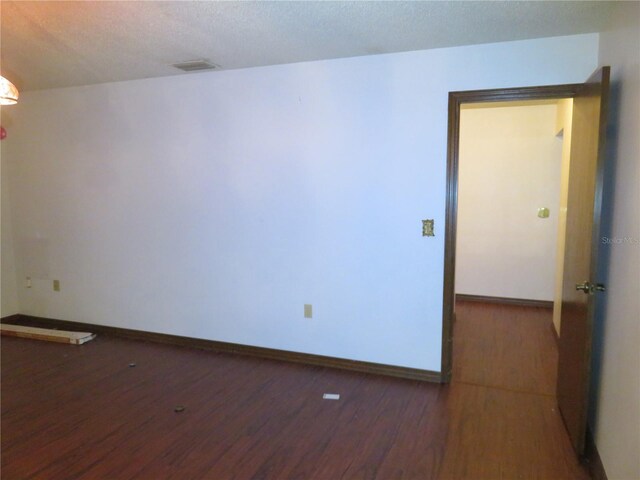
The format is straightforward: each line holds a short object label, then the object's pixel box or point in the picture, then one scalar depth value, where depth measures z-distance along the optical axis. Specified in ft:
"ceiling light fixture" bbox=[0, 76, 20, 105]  6.72
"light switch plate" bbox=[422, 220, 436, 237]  9.86
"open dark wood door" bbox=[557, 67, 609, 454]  6.57
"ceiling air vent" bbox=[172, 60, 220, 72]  10.49
